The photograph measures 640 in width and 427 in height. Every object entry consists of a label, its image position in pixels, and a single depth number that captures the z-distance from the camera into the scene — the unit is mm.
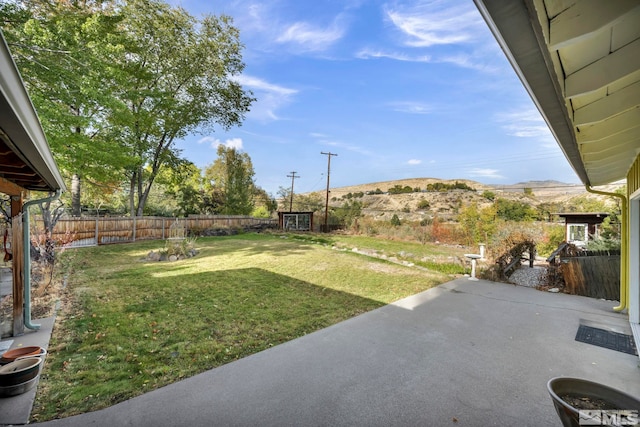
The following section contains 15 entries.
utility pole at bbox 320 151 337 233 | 18797
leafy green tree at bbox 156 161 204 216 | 17000
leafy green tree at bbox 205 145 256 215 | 19672
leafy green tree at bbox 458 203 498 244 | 10391
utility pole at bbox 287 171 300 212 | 23438
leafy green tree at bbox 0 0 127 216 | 7023
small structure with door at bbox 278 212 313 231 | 19353
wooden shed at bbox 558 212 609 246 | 11119
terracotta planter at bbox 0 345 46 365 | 2194
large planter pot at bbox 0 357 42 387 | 1953
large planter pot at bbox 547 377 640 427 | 1246
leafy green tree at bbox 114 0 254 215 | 12672
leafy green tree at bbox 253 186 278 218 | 24125
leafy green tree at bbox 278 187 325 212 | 25062
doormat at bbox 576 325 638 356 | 2906
